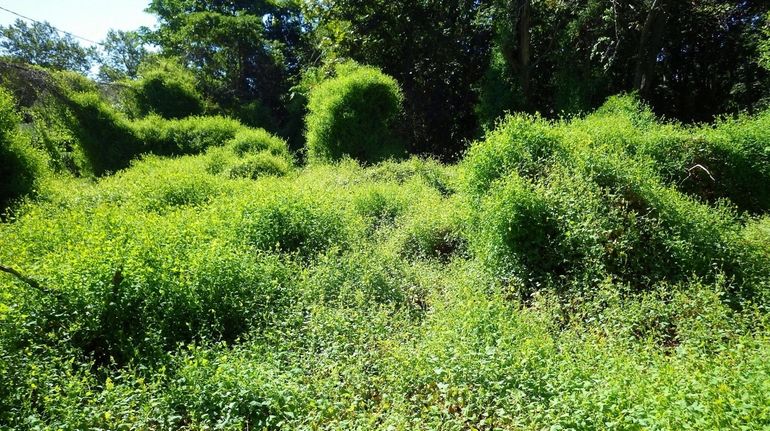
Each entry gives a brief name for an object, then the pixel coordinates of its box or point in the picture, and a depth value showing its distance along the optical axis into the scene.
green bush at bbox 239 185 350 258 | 7.13
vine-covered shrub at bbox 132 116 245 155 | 18.88
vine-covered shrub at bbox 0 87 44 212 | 10.85
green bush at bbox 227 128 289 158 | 16.97
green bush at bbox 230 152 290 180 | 13.81
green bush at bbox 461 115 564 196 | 7.15
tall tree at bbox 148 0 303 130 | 24.23
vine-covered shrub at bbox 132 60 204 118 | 21.61
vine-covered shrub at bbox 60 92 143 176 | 17.34
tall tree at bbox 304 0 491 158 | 17.50
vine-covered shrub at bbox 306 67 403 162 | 14.99
